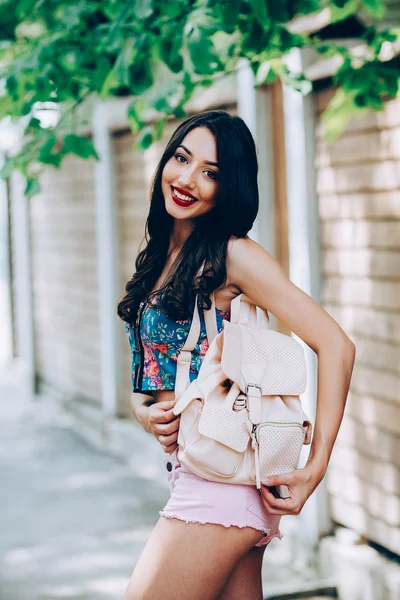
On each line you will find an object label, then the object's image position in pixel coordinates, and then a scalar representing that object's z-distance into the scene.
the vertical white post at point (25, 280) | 12.28
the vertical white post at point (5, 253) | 15.38
